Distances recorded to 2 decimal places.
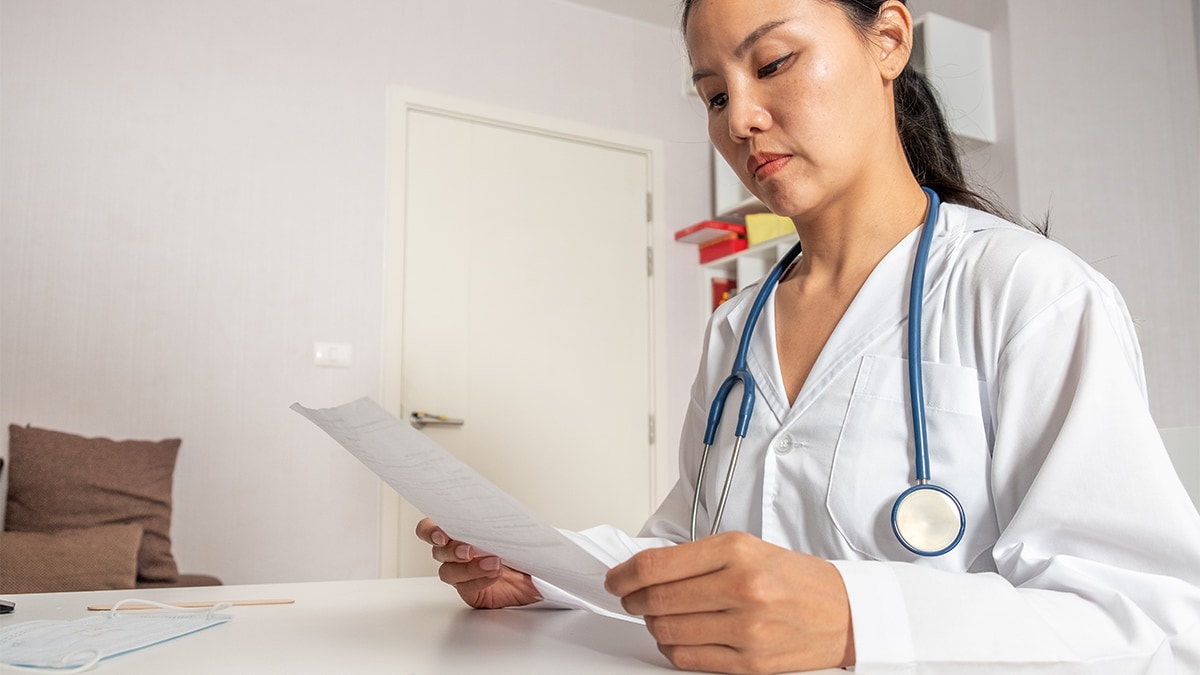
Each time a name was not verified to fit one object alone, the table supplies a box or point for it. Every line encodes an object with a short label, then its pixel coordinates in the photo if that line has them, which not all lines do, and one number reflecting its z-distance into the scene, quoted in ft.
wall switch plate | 10.66
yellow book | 11.59
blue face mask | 2.03
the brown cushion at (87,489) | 8.16
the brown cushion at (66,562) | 7.34
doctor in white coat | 1.90
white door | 11.37
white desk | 2.04
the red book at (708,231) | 12.51
